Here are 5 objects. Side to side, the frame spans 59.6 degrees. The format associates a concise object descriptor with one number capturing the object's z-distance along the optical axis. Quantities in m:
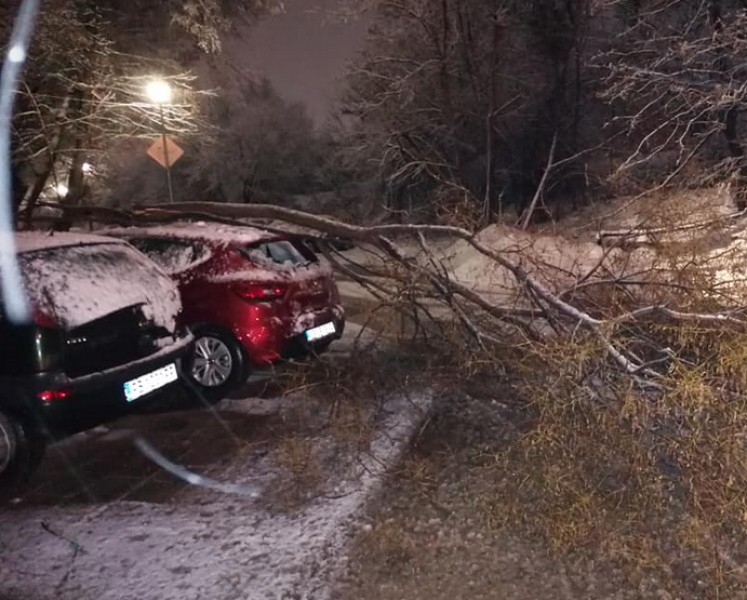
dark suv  4.11
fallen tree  3.40
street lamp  11.58
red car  5.82
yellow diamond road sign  12.15
